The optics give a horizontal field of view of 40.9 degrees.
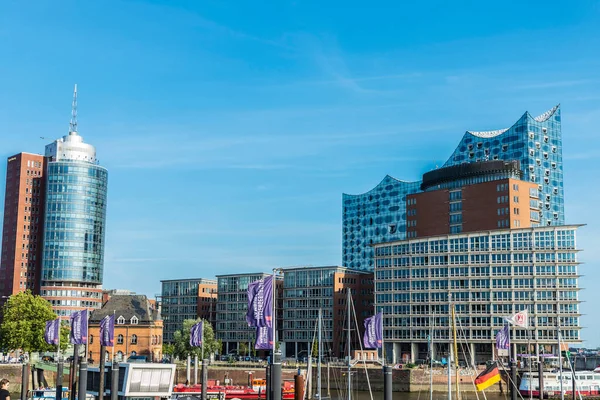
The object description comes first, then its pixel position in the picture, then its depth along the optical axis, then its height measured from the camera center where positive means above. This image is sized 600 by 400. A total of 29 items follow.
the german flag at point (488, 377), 70.75 -4.87
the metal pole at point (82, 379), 59.66 -4.76
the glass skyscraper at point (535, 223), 190.86 +23.30
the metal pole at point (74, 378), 79.69 -6.61
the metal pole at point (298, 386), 75.92 -6.38
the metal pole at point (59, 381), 74.44 -6.54
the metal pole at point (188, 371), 126.74 -8.64
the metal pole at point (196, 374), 129.62 -9.26
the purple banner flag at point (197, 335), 98.00 -2.21
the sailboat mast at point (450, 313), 158.06 +1.64
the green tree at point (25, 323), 145.54 -1.66
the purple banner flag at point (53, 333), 95.00 -2.16
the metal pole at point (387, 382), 46.41 -3.65
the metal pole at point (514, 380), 69.94 -5.32
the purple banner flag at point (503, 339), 87.56 -1.87
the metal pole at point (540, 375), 85.70 -5.68
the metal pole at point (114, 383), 58.69 -4.89
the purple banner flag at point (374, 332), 75.94 -1.16
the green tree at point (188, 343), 175.10 -5.90
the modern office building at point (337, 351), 196.88 -7.82
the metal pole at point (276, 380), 37.81 -2.92
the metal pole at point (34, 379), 119.34 -9.66
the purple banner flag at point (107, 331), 92.94 -1.80
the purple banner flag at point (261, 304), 44.38 +0.75
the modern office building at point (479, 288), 164.38 +7.19
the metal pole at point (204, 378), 75.59 -6.18
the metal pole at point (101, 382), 70.56 -5.96
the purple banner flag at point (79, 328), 89.44 -1.44
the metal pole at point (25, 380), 78.88 -6.82
